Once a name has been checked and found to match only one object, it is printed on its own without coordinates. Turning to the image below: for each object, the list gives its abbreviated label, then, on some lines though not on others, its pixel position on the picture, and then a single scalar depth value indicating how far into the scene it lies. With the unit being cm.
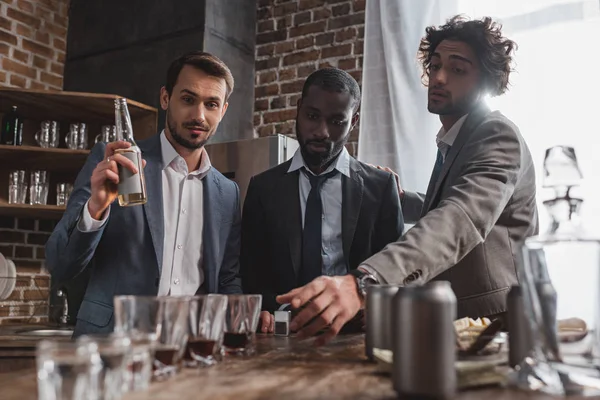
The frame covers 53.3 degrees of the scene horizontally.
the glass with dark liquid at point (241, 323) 99
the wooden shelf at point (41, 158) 305
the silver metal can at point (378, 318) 93
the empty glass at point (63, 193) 319
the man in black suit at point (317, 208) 189
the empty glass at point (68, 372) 60
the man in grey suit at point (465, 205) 108
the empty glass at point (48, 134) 320
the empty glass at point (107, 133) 318
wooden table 68
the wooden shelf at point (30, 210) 305
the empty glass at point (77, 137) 321
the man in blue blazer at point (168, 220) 163
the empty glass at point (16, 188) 315
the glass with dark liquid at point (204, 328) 88
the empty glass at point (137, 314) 84
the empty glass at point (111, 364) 63
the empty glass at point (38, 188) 316
